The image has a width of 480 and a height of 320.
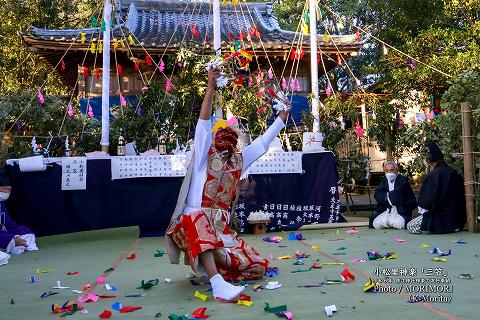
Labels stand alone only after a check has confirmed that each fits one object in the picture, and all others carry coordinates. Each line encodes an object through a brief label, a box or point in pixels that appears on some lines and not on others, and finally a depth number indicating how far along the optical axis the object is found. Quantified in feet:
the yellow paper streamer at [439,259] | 15.18
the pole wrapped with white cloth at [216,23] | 28.09
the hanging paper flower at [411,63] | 39.75
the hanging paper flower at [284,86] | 39.84
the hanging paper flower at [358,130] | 33.89
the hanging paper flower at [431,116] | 28.71
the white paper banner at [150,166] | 24.35
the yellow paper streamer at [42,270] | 16.22
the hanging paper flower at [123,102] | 33.99
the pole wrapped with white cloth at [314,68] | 29.27
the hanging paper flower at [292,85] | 38.10
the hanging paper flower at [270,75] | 36.01
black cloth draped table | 23.66
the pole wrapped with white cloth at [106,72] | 27.02
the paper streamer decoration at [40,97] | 30.25
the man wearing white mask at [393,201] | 24.82
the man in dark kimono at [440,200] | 22.20
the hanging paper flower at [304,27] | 31.27
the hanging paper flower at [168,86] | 30.73
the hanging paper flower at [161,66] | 33.03
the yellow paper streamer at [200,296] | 11.56
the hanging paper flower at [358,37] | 39.60
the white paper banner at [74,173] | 23.76
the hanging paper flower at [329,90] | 33.77
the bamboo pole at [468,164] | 22.22
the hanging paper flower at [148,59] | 36.96
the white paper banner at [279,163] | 25.48
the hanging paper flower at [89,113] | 35.52
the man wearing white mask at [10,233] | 20.58
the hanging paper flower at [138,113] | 29.07
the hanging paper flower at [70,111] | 30.30
